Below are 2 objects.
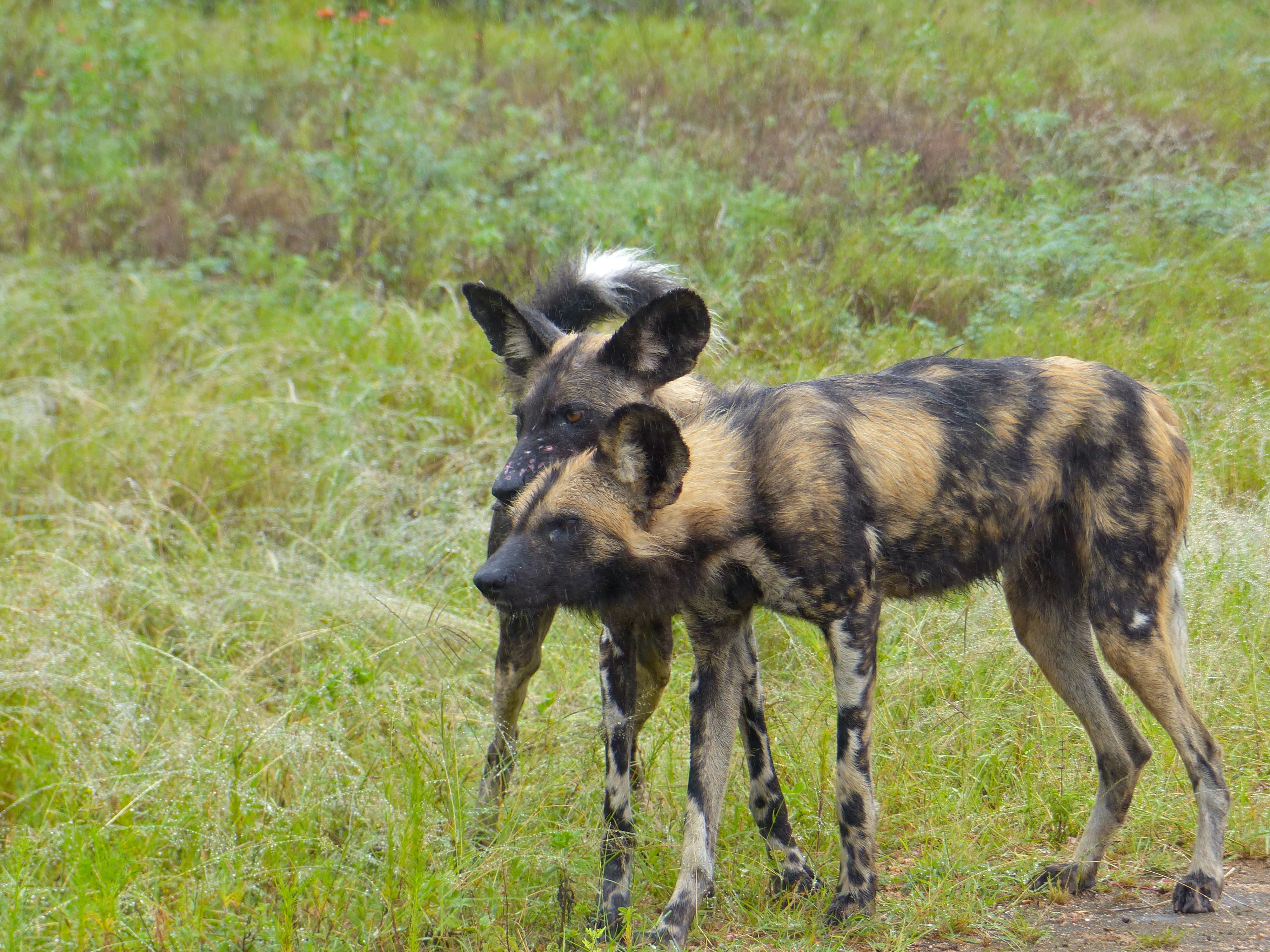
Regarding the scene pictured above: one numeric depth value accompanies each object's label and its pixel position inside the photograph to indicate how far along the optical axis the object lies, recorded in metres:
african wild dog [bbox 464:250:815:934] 6.83
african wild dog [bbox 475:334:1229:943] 6.05
